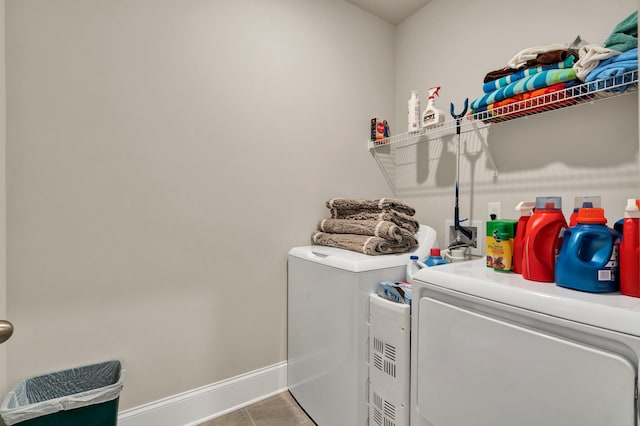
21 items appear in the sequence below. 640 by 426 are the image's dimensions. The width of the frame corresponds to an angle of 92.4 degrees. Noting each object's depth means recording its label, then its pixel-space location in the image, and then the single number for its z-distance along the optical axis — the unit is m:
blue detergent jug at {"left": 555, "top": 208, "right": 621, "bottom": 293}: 0.75
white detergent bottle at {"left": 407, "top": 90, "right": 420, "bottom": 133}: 1.84
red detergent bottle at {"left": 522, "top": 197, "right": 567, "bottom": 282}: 0.88
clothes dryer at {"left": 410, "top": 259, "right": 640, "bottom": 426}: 0.64
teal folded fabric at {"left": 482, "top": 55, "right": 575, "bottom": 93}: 1.17
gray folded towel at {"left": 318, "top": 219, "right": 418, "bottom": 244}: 1.44
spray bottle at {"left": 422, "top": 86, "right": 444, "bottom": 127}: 1.70
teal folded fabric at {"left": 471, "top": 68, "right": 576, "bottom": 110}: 1.15
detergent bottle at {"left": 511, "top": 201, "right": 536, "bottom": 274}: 0.98
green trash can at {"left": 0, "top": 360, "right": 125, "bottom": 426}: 1.03
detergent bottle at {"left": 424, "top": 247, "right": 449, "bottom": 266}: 1.34
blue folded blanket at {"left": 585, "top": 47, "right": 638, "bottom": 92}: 0.98
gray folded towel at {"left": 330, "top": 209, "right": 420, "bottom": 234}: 1.55
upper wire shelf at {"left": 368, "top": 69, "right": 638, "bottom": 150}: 1.03
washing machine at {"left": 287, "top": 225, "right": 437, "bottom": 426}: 1.28
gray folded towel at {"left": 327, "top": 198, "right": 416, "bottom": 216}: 1.57
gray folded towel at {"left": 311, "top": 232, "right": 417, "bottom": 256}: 1.42
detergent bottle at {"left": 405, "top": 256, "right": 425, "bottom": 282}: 1.36
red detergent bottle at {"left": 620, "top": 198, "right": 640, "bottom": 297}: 0.72
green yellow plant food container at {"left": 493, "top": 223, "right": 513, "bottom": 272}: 1.01
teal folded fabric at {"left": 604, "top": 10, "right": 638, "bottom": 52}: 1.03
